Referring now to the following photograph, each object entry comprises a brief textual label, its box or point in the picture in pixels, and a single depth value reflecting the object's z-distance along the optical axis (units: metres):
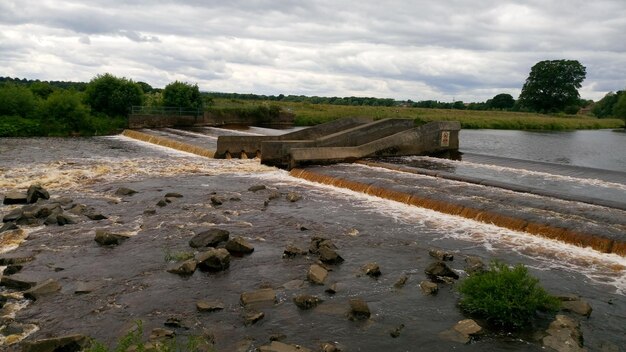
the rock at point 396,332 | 7.91
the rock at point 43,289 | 9.08
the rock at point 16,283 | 9.47
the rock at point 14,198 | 16.31
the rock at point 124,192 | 18.03
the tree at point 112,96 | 47.42
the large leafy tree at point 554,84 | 96.44
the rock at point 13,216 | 14.04
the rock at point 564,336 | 7.39
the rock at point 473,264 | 10.26
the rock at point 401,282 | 9.85
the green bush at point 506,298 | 8.24
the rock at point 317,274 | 10.01
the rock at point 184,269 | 10.48
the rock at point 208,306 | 8.73
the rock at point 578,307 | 8.54
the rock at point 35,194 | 16.38
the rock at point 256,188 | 19.00
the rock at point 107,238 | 12.21
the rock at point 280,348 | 7.17
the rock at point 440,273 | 10.19
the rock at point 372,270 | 10.44
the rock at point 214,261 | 10.70
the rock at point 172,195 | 17.51
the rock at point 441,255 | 11.28
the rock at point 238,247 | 11.77
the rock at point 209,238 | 12.12
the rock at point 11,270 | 10.14
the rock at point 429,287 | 9.49
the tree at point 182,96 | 50.47
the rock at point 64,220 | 13.86
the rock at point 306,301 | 8.94
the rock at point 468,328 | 7.97
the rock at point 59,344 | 6.97
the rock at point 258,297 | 9.09
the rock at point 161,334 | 7.67
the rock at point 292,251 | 11.58
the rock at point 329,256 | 11.13
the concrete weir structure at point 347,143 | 24.61
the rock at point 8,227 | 13.10
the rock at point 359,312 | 8.53
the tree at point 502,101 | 128.25
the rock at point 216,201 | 16.81
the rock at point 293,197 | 17.37
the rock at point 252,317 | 8.28
